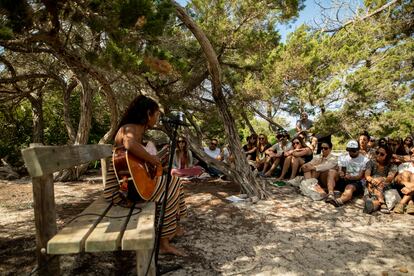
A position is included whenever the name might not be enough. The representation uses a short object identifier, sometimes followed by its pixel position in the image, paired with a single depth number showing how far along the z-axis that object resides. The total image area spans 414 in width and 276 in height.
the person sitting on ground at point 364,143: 5.99
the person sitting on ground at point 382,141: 6.06
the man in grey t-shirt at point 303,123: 8.47
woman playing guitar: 2.59
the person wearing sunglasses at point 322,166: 5.72
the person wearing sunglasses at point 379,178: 4.60
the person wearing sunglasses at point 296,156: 6.49
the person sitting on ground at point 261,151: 7.80
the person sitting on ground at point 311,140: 7.89
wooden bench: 1.77
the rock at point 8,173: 8.12
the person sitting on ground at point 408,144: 7.09
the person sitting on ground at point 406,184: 4.47
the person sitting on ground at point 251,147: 8.24
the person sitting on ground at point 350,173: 5.23
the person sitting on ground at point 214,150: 8.35
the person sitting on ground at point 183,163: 6.96
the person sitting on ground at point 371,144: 6.64
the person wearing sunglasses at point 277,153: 7.11
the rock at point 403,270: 2.74
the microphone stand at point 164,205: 2.37
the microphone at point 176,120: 2.47
